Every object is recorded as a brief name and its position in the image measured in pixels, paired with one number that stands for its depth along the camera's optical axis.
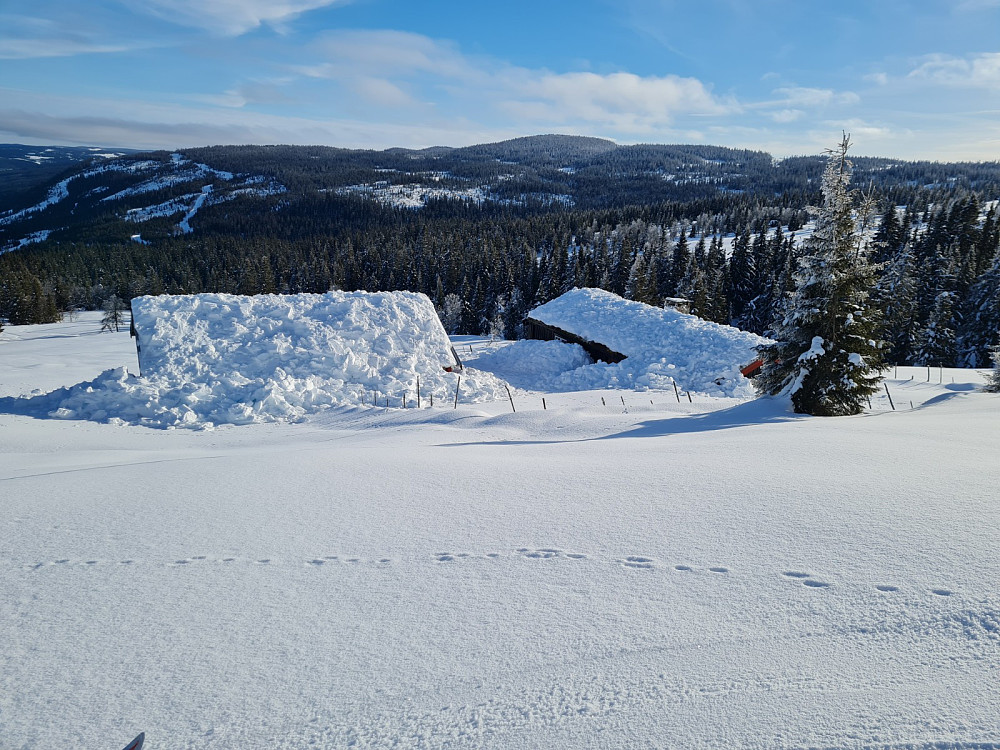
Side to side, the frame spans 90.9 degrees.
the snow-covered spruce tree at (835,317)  13.10
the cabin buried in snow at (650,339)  22.97
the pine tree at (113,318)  57.94
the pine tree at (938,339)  40.50
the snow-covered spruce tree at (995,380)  17.84
